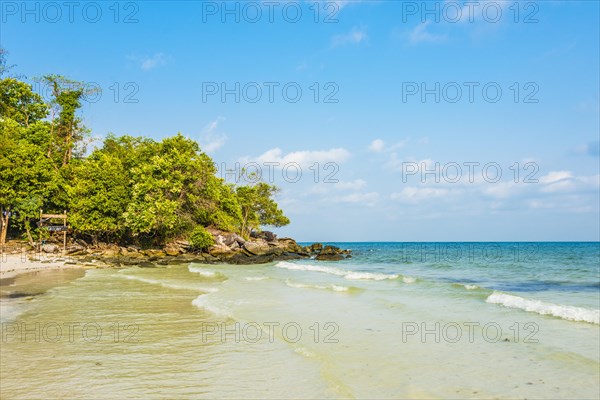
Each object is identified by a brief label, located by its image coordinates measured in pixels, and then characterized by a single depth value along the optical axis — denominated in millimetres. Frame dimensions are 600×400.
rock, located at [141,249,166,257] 34822
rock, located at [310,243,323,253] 55394
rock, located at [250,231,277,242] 52875
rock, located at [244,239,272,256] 39875
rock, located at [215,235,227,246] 40719
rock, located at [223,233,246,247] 41625
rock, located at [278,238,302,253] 48669
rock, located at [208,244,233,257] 38375
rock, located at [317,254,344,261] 44491
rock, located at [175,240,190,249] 39344
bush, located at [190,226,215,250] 37969
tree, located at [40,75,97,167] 41812
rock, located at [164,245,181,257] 36844
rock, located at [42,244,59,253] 32562
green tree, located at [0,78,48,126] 44219
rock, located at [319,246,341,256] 49825
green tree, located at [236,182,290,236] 48250
